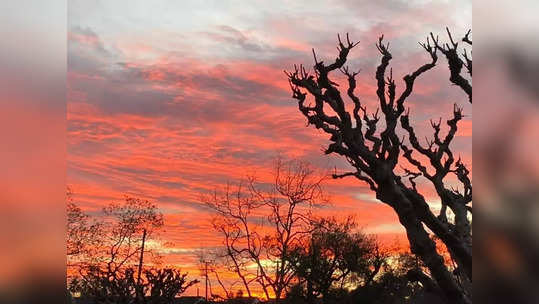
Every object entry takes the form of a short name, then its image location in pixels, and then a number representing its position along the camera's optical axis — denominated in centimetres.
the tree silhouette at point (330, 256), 1919
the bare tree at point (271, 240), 1964
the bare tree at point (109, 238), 1970
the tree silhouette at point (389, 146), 827
